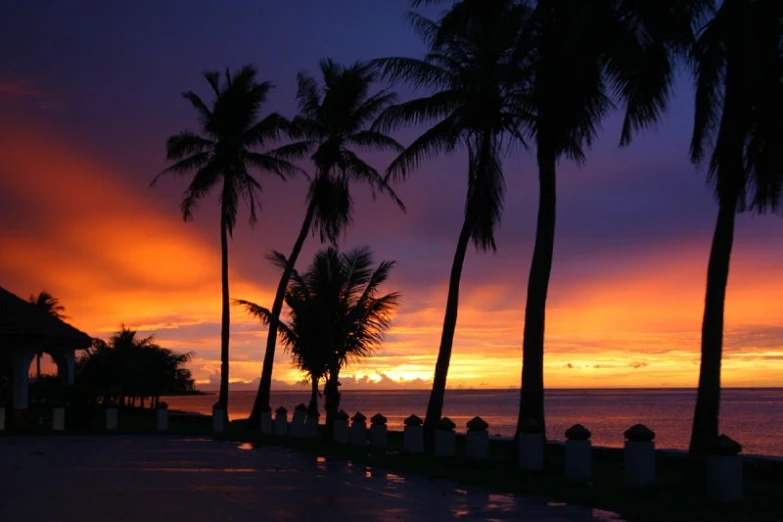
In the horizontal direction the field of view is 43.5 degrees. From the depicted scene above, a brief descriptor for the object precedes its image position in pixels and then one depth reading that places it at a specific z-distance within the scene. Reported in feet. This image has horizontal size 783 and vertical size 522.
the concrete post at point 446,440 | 67.82
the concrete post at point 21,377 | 111.65
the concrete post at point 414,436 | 74.18
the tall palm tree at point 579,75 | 53.67
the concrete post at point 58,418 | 112.47
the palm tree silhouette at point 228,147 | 132.26
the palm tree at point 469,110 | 78.23
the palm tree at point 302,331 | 110.11
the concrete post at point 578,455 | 54.65
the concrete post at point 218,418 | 112.98
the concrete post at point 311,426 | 101.14
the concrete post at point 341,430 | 91.25
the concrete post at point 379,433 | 81.76
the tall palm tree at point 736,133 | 48.67
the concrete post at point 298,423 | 101.24
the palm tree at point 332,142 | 120.67
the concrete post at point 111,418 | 114.93
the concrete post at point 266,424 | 112.06
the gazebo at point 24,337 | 107.76
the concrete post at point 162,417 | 113.29
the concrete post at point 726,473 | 42.73
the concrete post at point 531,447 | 58.23
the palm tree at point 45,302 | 279.69
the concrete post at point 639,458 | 47.85
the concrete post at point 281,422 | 105.70
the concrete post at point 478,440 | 63.26
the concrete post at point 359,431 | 87.20
